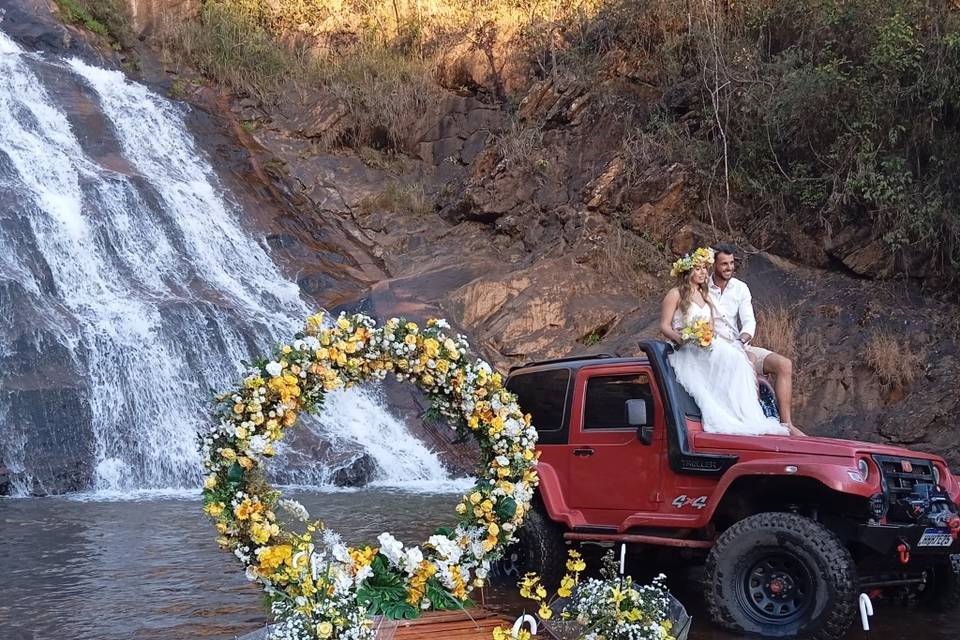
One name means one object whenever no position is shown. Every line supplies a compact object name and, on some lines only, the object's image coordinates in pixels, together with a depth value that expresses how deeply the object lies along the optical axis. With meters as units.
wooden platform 4.60
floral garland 4.18
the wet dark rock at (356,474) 13.83
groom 7.16
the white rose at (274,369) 4.70
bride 6.64
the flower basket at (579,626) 4.52
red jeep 5.74
